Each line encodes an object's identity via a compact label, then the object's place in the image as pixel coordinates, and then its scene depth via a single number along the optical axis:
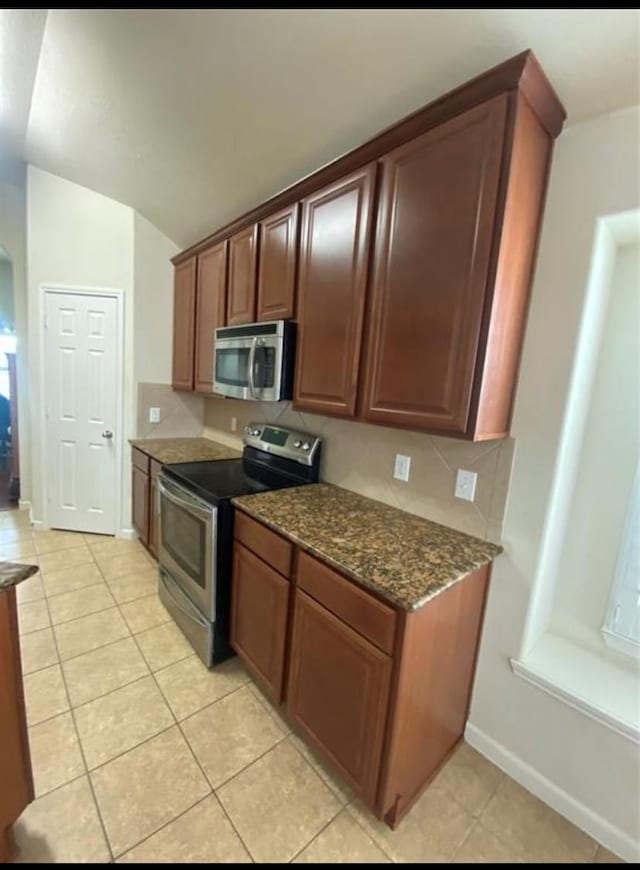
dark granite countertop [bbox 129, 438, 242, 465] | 2.73
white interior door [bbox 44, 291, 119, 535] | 3.10
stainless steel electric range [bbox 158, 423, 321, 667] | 1.83
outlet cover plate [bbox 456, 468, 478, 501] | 1.55
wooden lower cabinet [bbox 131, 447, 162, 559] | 2.78
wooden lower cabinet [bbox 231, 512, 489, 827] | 1.16
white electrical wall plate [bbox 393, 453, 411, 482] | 1.77
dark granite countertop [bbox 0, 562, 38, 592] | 1.00
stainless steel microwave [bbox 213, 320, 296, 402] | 1.92
